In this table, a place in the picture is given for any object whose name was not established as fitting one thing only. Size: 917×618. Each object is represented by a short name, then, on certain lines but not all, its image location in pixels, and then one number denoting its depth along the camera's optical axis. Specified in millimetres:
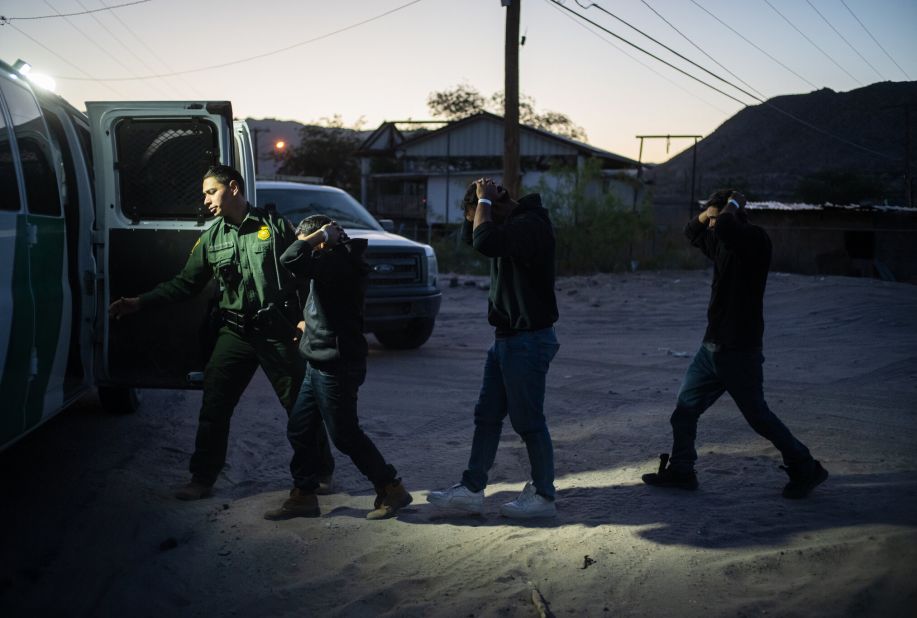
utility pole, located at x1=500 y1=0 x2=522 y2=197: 16047
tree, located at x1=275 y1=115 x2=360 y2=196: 55594
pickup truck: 10109
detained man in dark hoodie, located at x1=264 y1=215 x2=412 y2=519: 4523
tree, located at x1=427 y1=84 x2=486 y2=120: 65812
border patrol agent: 4977
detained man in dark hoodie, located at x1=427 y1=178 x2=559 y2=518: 4375
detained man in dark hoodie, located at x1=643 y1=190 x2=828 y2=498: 4840
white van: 5254
